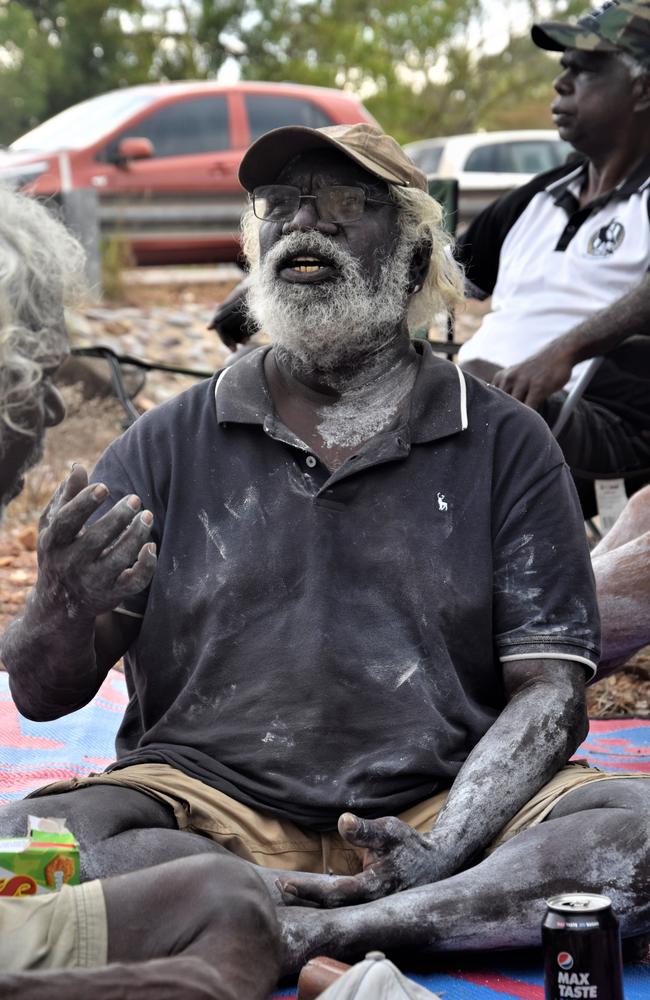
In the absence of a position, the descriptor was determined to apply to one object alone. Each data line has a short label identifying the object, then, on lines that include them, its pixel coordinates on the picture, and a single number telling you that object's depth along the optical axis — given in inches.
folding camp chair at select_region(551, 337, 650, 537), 214.5
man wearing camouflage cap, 214.8
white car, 605.3
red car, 488.7
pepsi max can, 90.7
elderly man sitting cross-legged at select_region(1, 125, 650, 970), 111.8
